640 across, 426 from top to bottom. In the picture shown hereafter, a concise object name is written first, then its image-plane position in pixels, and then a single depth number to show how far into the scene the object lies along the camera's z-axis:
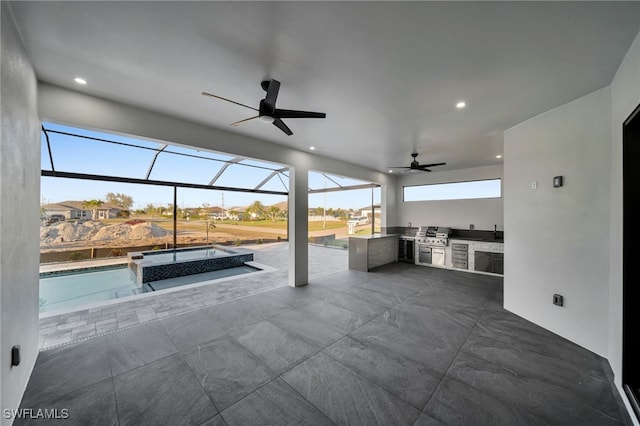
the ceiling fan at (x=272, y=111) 2.22
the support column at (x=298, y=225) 4.55
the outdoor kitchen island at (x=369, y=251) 5.89
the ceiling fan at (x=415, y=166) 4.90
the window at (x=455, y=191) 6.02
